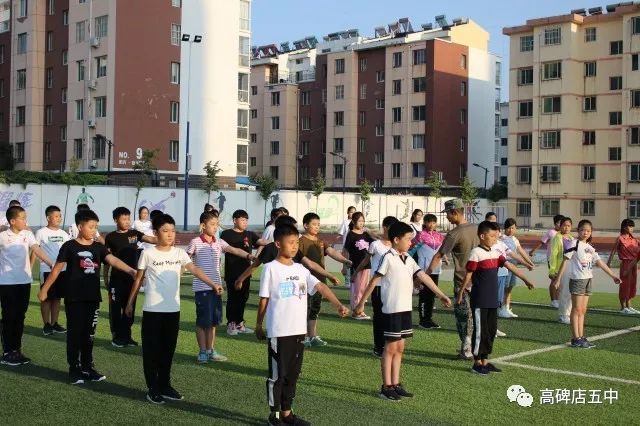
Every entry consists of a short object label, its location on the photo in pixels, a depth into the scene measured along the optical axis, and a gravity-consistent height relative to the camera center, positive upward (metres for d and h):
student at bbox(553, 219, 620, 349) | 11.31 -0.87
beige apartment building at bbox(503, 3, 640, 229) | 63.59 +8.01
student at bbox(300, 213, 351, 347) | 11.03 -0.58
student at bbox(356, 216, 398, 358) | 10.58 -1.17
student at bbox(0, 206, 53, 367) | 9.86 -1.04
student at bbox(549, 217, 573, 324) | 13.98 -0.89
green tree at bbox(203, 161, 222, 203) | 55.66 +1.80
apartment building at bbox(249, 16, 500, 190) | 78.12 +10.31
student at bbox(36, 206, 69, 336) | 12.06 -0.71
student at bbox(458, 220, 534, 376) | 9.56 -0.97
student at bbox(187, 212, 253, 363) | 10.09 -0.95
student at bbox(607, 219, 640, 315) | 15.70 -0.88
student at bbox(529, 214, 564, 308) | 15.28 -0.59
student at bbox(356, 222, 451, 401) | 8.29 -0.90
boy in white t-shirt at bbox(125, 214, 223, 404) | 8.11 -1.01
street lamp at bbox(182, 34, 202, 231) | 52.66 +7.90
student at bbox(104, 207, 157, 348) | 11.26 -0.95
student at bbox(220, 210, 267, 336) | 12.16 -0.86
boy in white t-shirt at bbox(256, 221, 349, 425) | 7.16 -0.96
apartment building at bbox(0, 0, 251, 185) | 59.41 +9.37
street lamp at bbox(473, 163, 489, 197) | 79.60 +4.08
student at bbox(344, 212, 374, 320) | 13.78 -0.64
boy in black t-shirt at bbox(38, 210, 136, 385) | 8.84 -0.92
